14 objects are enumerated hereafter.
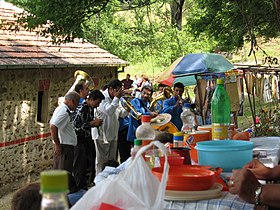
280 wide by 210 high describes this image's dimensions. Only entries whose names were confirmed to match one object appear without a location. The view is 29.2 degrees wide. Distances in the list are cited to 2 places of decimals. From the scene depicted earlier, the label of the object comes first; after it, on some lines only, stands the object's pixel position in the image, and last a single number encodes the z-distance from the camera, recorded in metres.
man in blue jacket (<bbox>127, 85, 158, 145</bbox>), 9.71
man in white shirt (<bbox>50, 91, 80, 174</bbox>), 8.27
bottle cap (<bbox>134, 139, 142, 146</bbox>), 2.88
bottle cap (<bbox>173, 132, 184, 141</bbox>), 3.55
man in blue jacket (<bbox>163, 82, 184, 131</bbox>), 9.80
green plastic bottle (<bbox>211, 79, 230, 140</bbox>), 3.55
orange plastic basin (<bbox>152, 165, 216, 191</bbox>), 2.47
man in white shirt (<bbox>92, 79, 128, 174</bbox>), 9.53
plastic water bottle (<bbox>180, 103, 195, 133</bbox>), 4.60
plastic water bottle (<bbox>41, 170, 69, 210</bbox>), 1.14
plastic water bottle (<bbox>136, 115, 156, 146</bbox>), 3.37
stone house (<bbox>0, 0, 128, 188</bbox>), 11.55
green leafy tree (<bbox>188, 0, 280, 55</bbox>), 10.67
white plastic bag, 1.88
